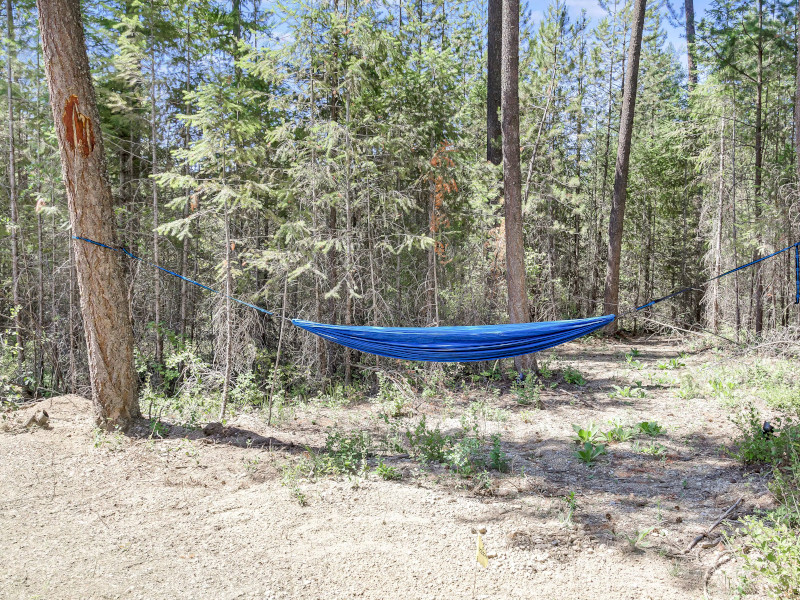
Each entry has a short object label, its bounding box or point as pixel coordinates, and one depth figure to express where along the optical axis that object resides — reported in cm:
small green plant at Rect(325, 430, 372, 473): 352
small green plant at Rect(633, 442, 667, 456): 381
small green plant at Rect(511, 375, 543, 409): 546
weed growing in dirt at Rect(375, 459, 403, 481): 342
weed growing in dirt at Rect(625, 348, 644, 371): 684
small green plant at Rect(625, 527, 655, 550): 248
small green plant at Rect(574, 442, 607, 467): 369
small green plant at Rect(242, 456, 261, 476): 355
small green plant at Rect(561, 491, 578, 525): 272
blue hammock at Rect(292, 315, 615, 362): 385
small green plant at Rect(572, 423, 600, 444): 405
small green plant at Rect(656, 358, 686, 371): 657
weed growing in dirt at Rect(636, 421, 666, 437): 420
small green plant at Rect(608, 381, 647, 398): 544
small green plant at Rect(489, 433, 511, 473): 352
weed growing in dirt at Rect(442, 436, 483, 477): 341
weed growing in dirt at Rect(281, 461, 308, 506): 307
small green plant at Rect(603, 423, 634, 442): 412
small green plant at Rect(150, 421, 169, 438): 411
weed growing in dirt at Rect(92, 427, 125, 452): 386
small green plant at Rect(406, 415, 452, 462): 381
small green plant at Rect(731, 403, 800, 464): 332
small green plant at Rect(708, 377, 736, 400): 515
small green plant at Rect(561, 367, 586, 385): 610
